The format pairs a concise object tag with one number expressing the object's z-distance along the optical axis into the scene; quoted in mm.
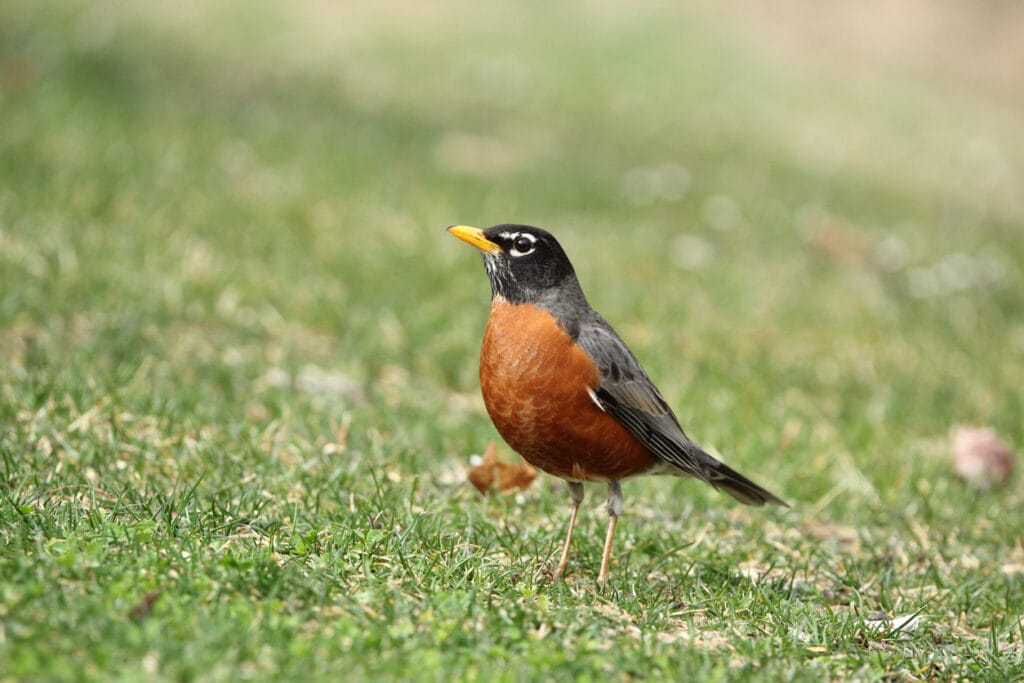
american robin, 7781
